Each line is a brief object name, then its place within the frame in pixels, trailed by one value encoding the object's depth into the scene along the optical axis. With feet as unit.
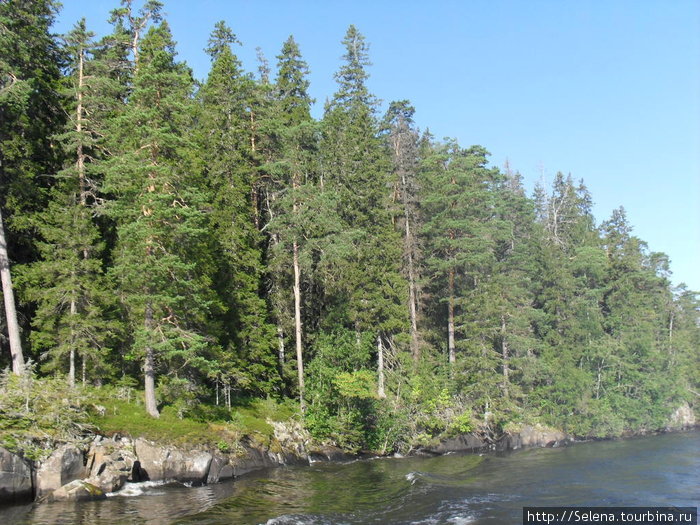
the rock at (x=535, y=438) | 119.44
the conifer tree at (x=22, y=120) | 69.77
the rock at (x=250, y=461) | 72.69
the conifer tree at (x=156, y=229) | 71.56
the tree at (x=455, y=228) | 122.11
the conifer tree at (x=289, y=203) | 100.53
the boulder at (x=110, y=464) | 57.77
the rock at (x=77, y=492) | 54.13
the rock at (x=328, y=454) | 88.84
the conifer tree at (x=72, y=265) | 72.95
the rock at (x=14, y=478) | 51.62
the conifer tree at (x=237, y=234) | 93.40
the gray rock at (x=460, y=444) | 104.83
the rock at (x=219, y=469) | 68.08
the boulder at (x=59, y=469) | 54.60
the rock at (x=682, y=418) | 167.06
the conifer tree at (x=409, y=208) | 124.67
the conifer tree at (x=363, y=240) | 107.96
